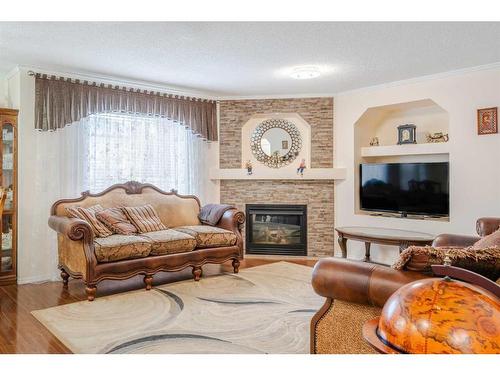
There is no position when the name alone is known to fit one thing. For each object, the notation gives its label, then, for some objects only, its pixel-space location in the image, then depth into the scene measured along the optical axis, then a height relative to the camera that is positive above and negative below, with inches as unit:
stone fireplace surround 226.4 +4.1
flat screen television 184.1 -0.5
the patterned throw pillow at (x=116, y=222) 166.4 -14.3
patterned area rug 104.3 -41.3
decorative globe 38.0 -13.4
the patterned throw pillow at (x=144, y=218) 176.1 -13.8
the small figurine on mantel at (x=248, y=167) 227.6 +12.1
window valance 174.1 +42.3
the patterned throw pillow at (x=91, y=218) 159.6 -12.2
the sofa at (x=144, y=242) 144.2 -21.7
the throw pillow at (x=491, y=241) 87.2 -12.5
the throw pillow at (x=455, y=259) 66.0 -12.5
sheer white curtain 173.9 +13.0
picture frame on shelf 201.9 +27.8
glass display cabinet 166.4 -2.6
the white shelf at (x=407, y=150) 187.0 +19.2
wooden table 171.8 -22.6
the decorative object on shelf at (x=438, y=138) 191.3 +24.3
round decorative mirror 233.9 +27.1
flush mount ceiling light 171.2 +51.4
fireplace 229.0 -24.6
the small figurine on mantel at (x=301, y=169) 223.0 +10.6
